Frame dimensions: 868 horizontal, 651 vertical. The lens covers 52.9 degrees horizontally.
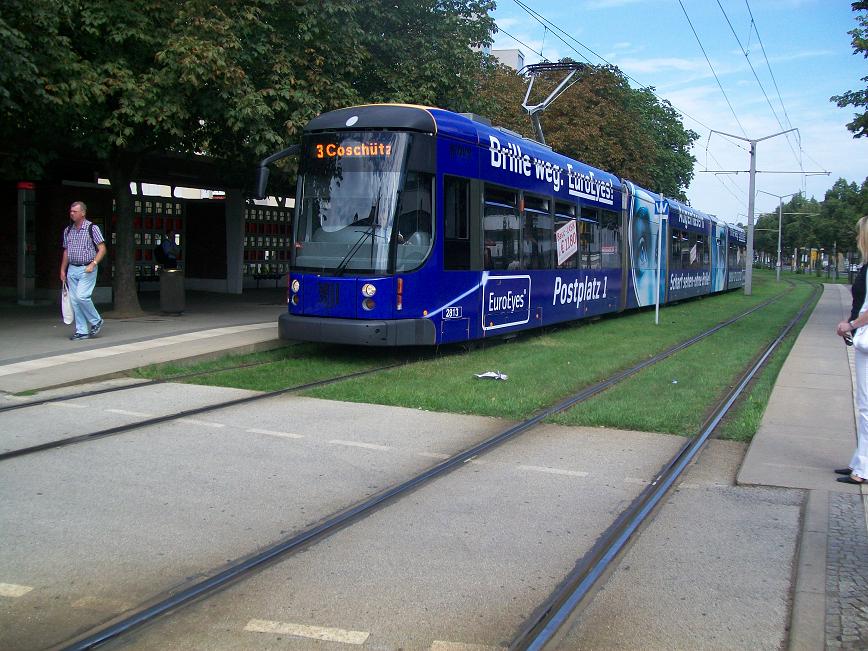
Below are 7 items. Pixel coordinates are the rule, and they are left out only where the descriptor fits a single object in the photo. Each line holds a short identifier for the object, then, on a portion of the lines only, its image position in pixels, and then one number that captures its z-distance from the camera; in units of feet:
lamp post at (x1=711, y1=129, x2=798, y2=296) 129.91
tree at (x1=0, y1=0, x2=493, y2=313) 43.78
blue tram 37.52
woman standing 20.01
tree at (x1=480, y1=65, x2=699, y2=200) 118.21
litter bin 57.00
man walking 41.50
